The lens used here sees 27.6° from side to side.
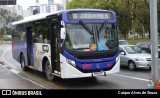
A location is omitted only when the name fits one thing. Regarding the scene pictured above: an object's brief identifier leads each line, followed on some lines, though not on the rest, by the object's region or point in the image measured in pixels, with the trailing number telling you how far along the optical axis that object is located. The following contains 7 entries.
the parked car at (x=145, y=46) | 26.47
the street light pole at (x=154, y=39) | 11.79
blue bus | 11.98
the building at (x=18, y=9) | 148.38
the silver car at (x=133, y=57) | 17.39
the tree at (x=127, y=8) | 36.41
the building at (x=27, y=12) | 142.35
